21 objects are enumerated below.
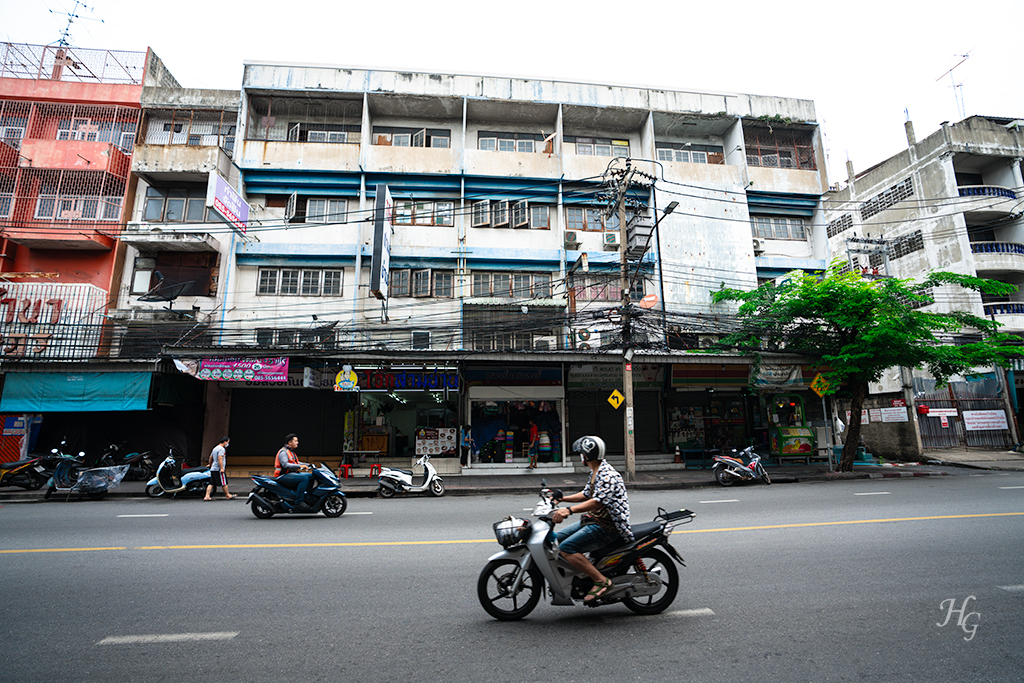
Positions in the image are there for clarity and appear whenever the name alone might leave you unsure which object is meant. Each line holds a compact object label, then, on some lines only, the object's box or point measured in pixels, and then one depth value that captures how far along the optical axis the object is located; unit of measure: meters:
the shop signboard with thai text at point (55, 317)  16.14
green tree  15.28
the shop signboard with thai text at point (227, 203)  16.31
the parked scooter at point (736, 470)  14.27
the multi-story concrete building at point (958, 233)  21.39
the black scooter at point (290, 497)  9.54
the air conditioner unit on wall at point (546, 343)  19.73
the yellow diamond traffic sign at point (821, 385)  15.87
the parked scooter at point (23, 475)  13.44
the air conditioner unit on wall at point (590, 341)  18.50
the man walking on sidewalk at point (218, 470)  12.32
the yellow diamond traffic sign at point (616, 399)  15.20
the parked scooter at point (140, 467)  15.23
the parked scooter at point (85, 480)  12.21
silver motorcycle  4.13
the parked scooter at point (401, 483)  12.88
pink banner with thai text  15.45
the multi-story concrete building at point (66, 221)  15.33
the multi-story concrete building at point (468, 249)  18.36
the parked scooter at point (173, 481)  12.29
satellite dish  17.95
